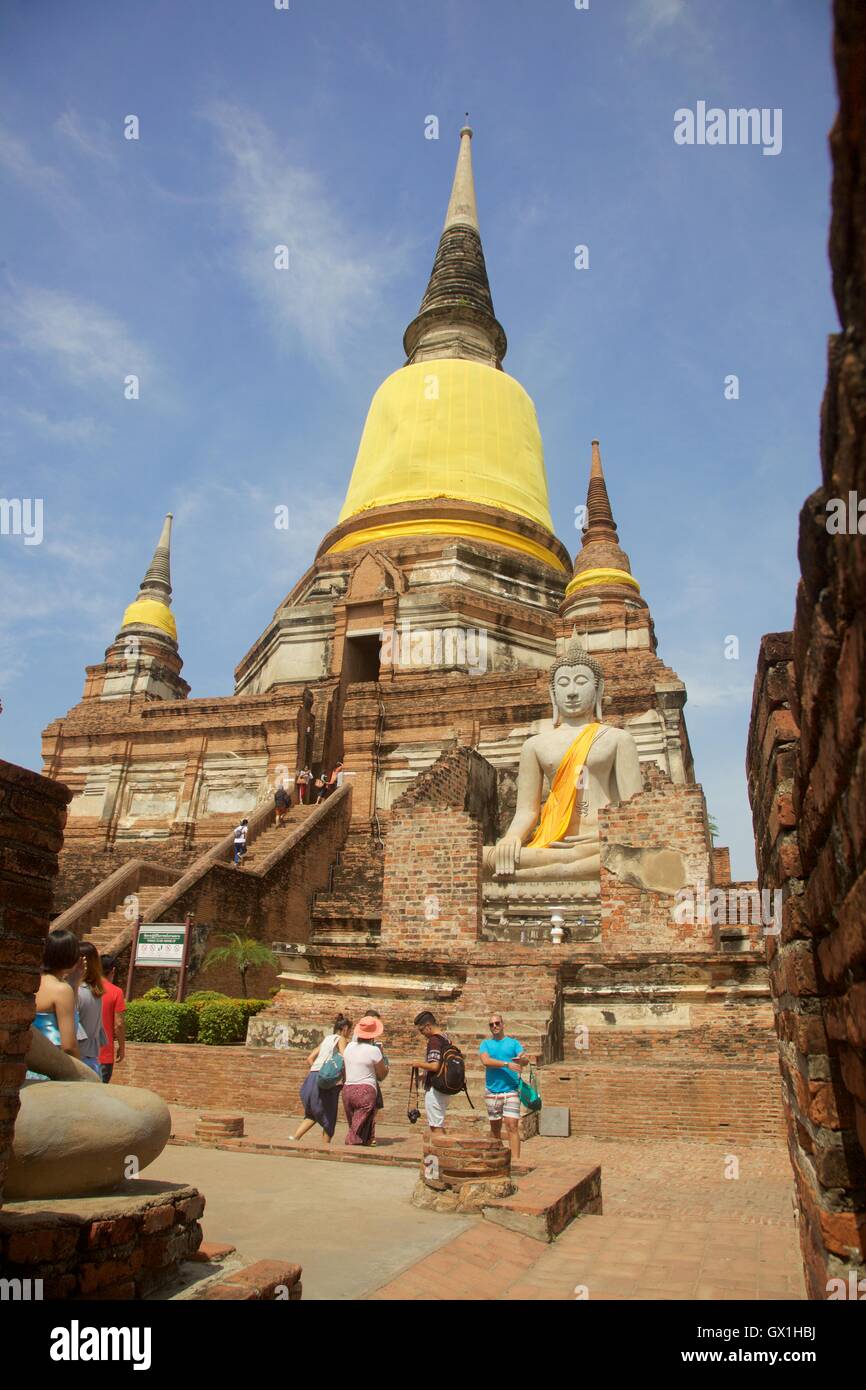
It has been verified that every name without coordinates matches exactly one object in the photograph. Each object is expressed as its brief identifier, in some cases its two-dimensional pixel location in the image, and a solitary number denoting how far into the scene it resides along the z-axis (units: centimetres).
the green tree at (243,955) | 1353
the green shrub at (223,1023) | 1098
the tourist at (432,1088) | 707
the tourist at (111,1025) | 671
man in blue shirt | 681
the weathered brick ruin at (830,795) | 152
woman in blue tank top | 438
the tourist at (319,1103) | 740
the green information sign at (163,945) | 1182
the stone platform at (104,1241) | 292
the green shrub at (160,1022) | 1066
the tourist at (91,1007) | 596
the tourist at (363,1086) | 726
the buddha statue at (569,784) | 1288
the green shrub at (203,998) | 1142
